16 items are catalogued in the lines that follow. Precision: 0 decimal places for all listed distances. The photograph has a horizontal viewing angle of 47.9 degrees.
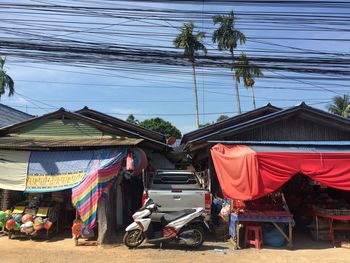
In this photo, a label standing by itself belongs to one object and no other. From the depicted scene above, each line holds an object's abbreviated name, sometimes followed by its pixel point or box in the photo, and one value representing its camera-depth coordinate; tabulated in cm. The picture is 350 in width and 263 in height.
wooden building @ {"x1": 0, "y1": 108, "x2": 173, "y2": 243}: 1204
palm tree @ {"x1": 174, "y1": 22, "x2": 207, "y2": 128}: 3552
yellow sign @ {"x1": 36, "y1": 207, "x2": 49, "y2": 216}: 1201
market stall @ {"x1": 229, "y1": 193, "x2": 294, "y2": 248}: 1048
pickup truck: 1108
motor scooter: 1015
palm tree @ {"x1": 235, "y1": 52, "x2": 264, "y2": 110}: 3577
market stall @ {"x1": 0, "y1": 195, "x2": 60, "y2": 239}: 1162
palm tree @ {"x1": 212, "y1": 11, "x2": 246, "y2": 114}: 3538
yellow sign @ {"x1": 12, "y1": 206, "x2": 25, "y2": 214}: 1223
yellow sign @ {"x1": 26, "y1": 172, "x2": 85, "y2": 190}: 1182
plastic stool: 1041
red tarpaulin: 1013
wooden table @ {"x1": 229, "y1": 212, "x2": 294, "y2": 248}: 1045
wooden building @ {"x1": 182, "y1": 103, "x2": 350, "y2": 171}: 1358
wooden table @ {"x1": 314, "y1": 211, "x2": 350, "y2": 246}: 1084
